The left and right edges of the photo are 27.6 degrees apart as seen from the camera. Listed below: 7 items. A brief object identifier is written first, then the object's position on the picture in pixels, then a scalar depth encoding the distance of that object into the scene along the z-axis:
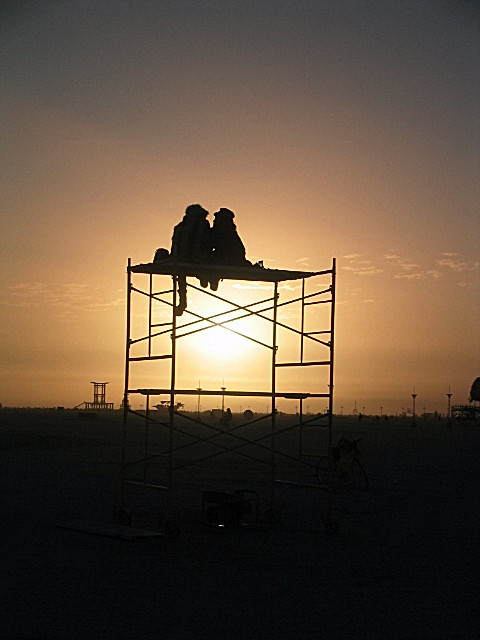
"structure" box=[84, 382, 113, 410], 173.75
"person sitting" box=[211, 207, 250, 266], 17.81
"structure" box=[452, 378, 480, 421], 121.00
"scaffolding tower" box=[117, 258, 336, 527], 17.03
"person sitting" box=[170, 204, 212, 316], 17.42
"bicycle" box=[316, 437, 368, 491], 27.87
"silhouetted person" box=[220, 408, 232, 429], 87.01
